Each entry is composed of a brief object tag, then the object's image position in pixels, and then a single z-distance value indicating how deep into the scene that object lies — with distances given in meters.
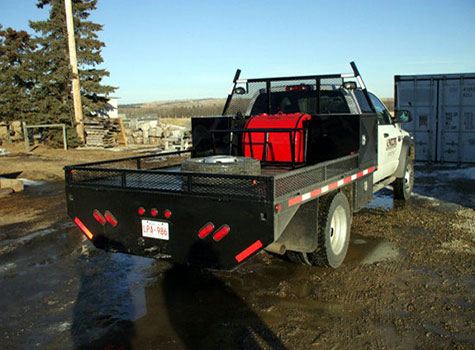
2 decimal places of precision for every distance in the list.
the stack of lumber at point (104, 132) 24.28
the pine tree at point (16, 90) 26.95
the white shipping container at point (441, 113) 13.69
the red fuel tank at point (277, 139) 5.89
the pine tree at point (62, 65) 25.98
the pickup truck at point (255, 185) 3.88
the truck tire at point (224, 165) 4.42
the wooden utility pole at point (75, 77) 23.20
